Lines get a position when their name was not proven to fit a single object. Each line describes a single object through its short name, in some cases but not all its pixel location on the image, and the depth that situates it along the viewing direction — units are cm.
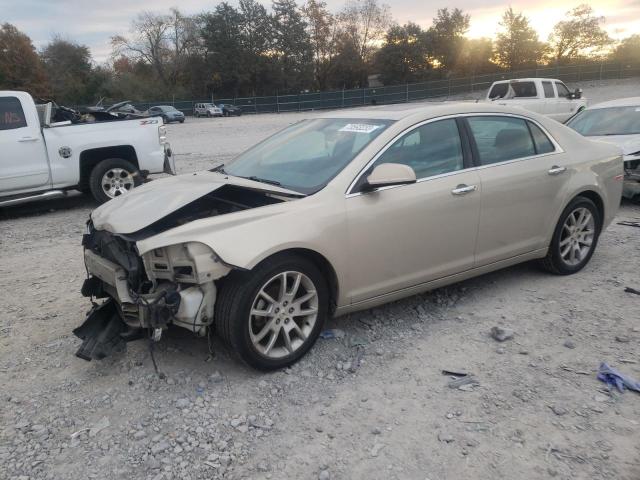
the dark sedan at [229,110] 5081
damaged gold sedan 318
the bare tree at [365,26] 7131
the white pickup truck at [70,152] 805
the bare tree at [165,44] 7331
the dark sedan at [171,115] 4262
